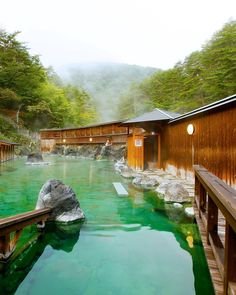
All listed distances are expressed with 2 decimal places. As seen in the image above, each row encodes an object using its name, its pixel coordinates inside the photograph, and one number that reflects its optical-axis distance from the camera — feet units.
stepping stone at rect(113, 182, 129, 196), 22.79
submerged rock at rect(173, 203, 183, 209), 17.43
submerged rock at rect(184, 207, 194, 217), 15.47
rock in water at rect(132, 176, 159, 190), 26.14
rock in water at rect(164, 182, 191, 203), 18.52
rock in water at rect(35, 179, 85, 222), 14.35
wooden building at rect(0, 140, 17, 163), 52.90
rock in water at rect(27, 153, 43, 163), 54.75
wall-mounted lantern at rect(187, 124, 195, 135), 23.71
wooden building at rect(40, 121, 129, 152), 71.82
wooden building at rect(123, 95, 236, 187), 17.15
